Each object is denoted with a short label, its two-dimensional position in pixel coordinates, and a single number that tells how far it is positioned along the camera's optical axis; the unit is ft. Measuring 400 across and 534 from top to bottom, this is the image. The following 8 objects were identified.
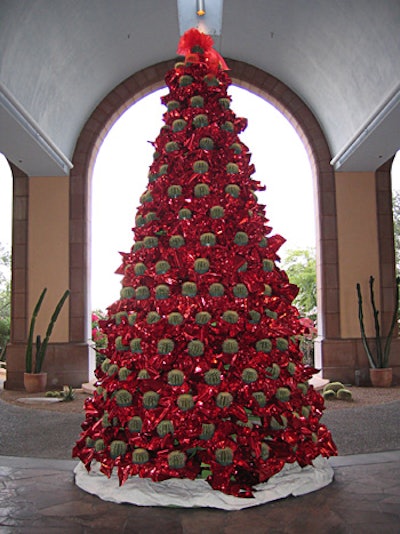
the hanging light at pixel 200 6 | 17.06
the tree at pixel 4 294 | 30.12
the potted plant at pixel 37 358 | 19.12
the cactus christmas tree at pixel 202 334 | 7.30
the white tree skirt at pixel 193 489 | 7.07
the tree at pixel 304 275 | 30.91
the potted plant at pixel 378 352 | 19.49
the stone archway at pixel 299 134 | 20.61
